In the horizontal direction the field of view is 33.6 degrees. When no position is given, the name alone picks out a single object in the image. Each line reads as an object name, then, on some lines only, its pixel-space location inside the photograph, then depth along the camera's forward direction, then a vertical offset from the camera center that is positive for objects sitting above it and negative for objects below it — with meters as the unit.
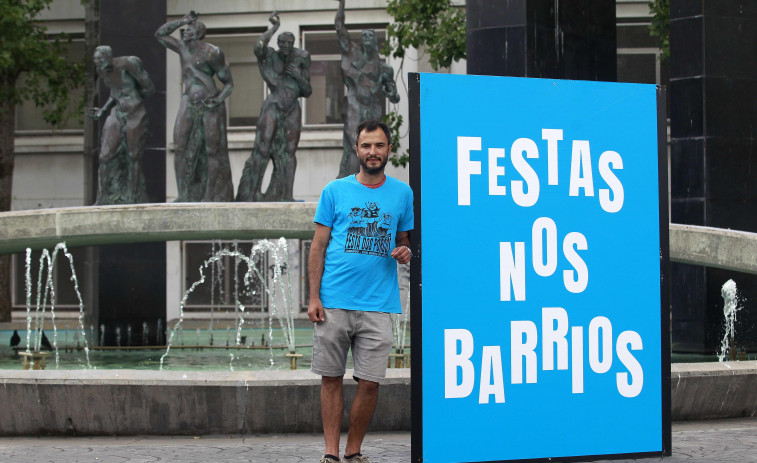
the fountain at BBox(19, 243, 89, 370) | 10.10 -0.78
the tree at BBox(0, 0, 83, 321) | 21.92 +3.64
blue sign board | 5.41 -0.05
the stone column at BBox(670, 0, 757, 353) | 13.98 +1.32
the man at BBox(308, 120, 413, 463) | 5.71 -0.05
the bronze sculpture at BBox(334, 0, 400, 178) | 14.77 +2.17
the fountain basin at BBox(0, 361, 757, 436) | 7.25 -0.79
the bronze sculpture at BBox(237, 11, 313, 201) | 14.84 +1.73
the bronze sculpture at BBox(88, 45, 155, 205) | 14.81 +1.59
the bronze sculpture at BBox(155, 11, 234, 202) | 14.74 +1.73
